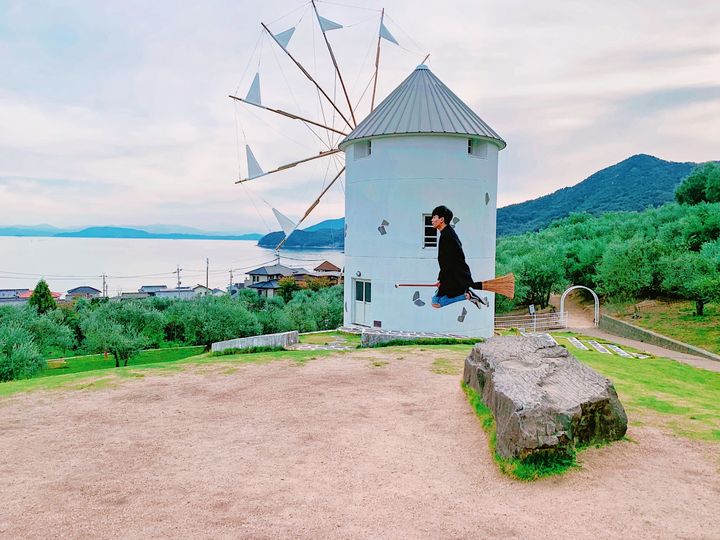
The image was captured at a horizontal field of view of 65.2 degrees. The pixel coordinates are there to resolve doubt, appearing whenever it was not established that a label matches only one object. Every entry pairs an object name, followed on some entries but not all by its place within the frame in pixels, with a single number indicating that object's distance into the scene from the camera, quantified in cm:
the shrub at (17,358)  1524
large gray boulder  629
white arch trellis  2632
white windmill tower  1822
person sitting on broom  1311
